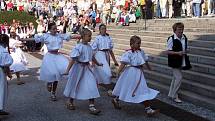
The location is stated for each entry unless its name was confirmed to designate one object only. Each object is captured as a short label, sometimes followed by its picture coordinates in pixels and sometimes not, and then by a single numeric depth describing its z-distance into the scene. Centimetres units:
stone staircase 961
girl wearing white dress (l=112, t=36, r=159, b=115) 856
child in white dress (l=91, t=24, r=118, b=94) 1113
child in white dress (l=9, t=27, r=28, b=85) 1328
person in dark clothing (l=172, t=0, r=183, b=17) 2173
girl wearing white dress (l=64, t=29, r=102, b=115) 905
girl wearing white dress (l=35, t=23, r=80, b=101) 1043
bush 3009
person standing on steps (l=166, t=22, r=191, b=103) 920
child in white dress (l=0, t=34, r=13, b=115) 873
